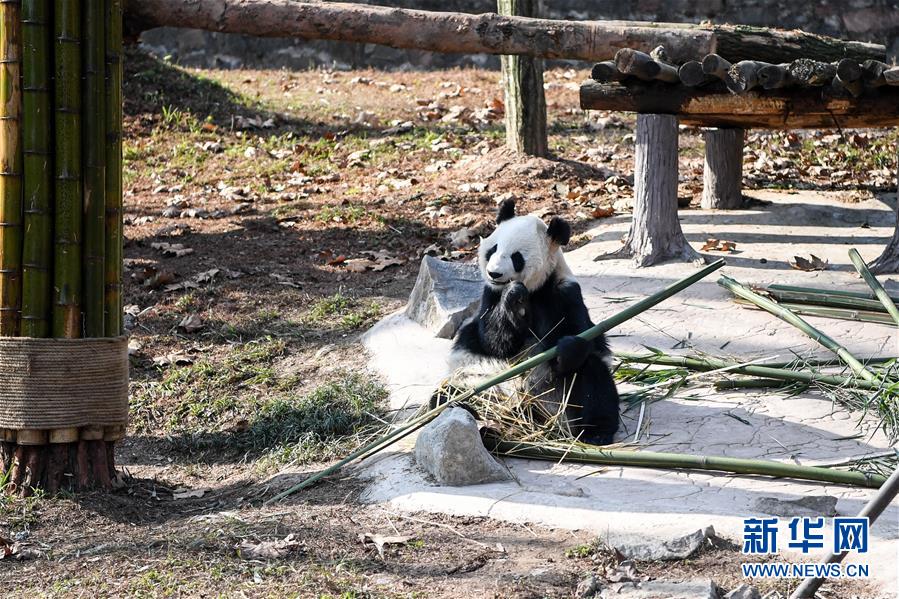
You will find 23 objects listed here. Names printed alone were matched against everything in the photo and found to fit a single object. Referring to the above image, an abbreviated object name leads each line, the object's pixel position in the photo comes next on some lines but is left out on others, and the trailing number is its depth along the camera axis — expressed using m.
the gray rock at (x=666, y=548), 7.30
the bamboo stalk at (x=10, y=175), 8.86
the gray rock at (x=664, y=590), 6.49
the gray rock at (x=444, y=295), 12.48
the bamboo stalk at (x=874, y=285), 11.01
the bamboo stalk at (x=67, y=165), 8.84
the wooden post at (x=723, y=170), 17.11
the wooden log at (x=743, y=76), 13.42
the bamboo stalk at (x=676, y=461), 8.30
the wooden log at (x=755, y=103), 13.90
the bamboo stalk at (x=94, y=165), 8.95
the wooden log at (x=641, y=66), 13.37
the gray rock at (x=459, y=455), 8.84
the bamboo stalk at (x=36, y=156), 8.82
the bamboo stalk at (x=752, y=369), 10.07
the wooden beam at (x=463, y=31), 14.77
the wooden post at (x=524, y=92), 18.47
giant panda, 9.60
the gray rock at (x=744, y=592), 6.51
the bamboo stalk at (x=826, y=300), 11.93
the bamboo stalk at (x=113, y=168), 9.15
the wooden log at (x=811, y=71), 13.42
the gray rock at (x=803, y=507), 7.87
